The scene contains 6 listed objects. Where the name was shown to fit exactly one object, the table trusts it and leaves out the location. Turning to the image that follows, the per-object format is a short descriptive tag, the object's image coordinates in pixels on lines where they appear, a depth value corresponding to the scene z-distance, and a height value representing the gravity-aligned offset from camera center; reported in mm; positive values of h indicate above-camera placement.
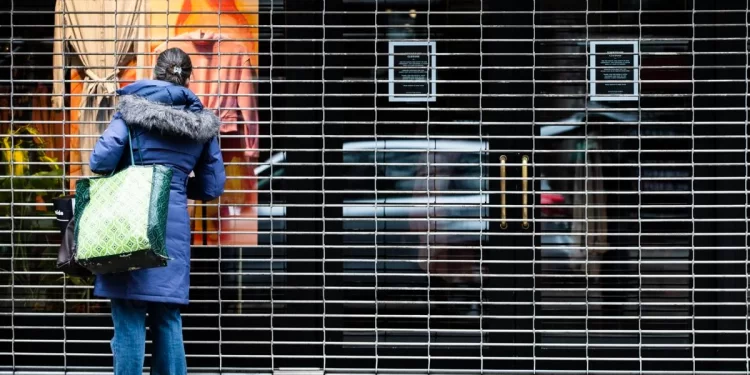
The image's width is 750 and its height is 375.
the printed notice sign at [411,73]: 11906 +651
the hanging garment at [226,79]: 11922 +616
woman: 9461 +55
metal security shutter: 11781 -55
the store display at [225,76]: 11937 +635
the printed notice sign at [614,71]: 11891 +659
